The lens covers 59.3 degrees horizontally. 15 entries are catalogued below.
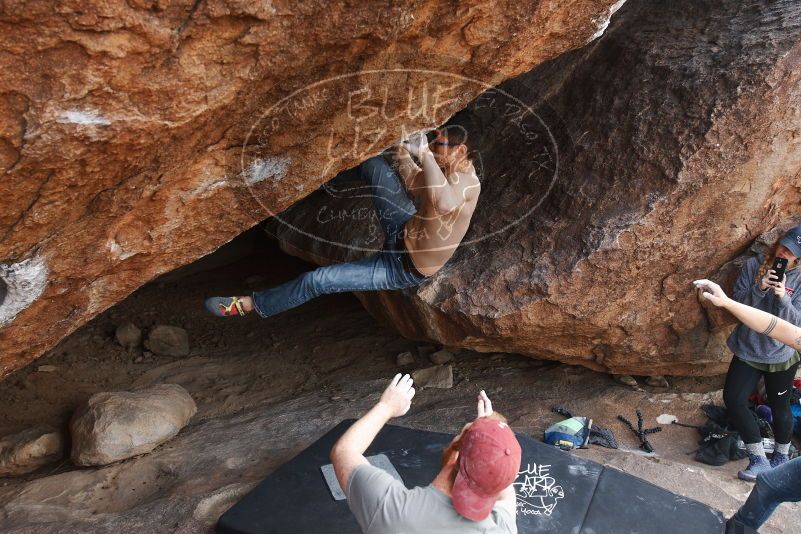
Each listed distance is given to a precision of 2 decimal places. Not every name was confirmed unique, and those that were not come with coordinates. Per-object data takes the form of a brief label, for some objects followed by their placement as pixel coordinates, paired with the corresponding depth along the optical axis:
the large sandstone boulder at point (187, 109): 2.04
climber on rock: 3.05
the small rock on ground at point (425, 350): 4.96
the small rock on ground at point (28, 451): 3.84
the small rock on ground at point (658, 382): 4.36
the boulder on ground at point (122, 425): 3.71
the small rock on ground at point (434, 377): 4.56
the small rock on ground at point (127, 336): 5.00
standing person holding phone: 3.32
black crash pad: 2.89
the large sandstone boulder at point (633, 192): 3.49
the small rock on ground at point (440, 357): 4.82
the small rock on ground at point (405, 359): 4.86
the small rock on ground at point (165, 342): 4.95
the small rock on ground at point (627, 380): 4.38
